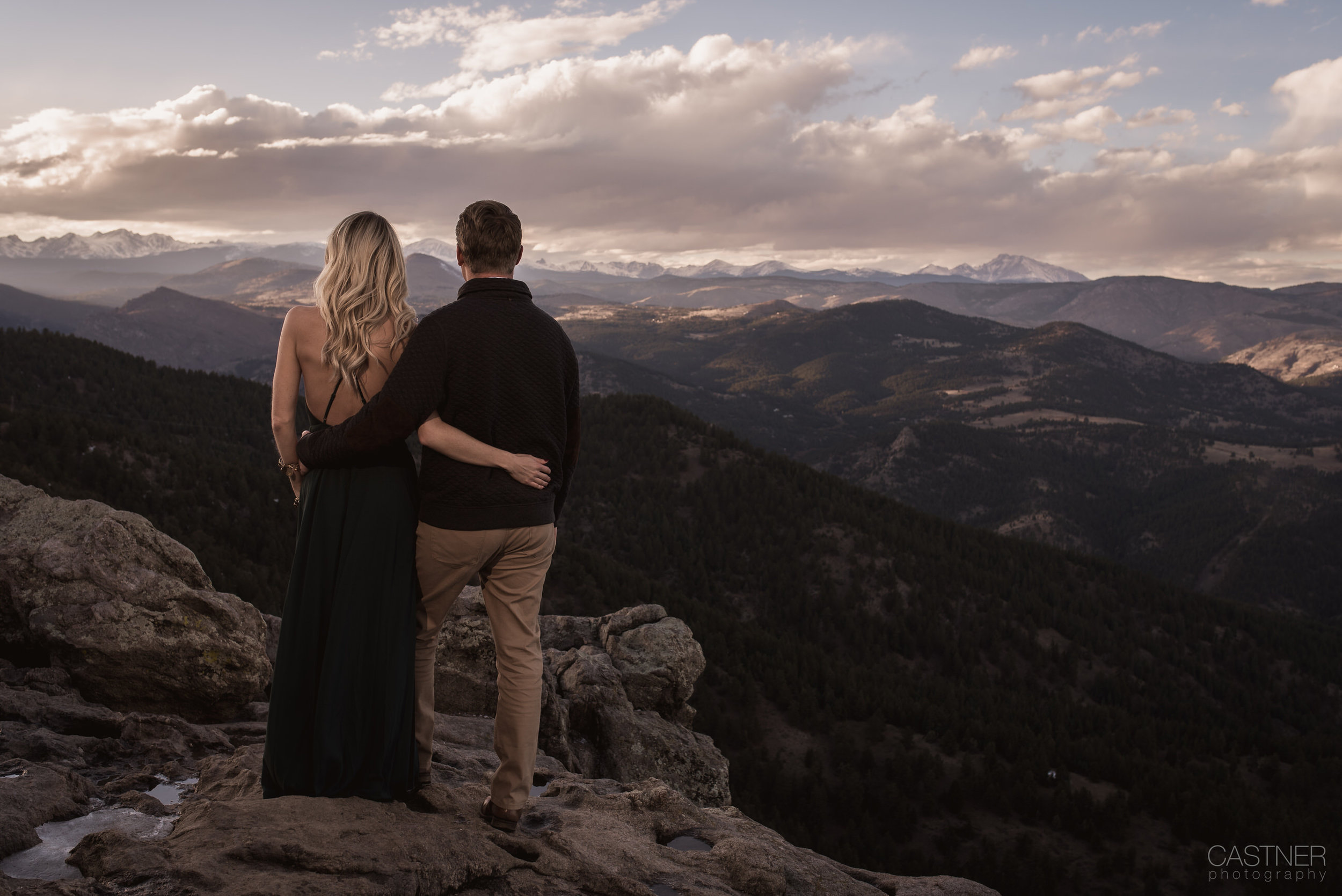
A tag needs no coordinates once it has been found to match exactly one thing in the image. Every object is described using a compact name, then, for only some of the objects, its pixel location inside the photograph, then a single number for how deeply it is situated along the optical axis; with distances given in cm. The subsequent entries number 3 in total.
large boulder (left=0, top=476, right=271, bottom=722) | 923
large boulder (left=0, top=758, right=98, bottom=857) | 524
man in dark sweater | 529
